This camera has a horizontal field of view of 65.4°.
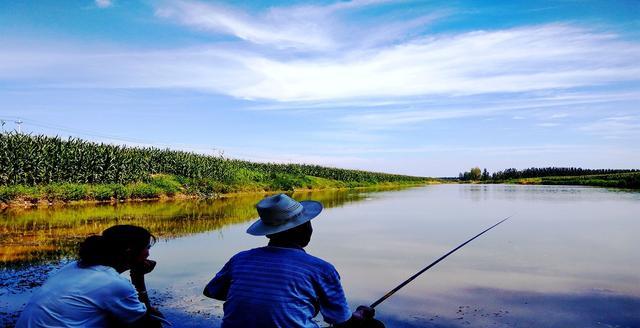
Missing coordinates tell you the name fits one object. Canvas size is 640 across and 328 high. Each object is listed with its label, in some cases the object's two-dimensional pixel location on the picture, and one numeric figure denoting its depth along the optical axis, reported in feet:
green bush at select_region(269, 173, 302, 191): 160.48
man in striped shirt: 8.46
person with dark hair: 8.23
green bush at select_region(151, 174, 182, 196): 107.65
